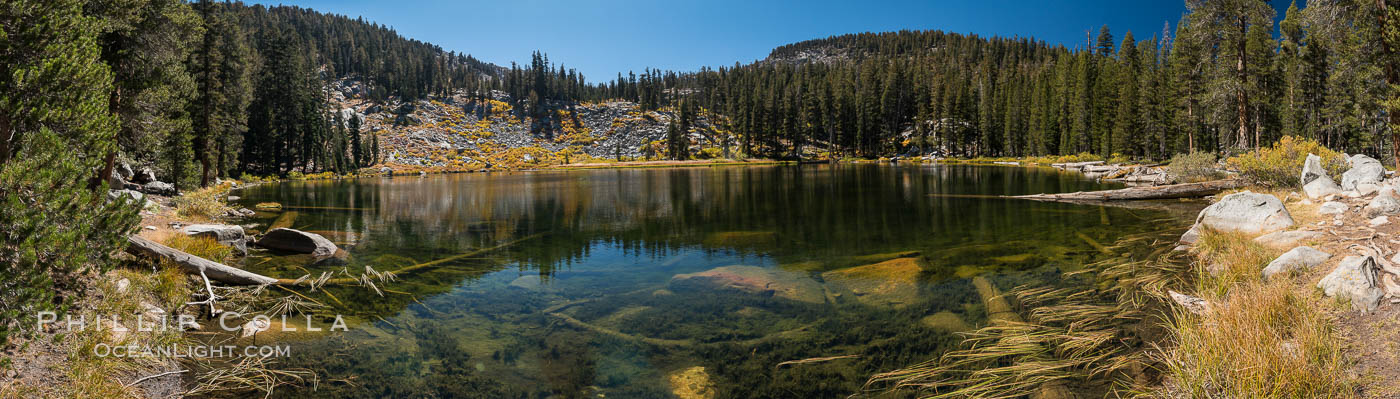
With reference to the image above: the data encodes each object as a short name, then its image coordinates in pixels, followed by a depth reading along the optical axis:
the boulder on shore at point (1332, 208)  11.62
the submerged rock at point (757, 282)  10.70
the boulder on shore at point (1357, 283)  6.14
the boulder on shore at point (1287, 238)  9.69
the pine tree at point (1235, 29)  27.70
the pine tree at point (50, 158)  5.77
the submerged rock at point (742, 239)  16.75
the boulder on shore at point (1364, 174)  13.38
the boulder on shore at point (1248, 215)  11.75
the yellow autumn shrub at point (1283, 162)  20.33
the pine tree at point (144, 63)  20.38
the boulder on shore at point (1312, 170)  16.25
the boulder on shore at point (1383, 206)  10.13
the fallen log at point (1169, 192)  24.19
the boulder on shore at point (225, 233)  14.18
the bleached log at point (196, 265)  9.68
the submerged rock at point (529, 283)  11.95
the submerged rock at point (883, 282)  10.13
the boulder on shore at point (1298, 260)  8.00
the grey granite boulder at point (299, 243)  15.16
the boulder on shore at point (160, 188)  29.06
